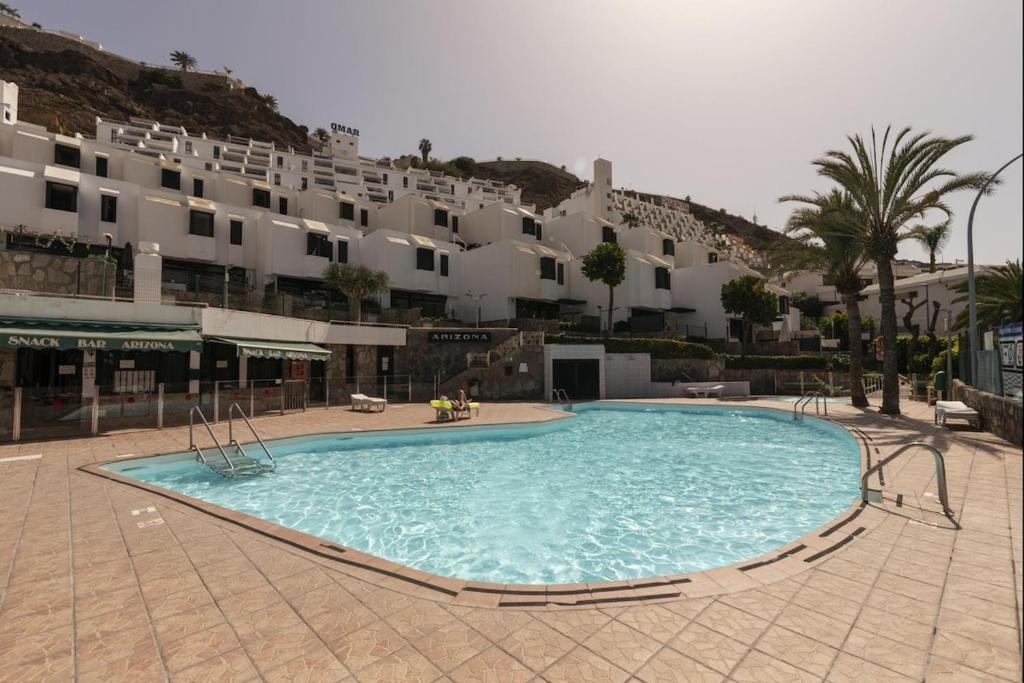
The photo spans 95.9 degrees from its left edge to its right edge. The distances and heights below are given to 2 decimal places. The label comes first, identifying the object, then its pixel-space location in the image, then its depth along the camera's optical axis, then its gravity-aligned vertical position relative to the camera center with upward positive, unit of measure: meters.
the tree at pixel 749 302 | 34.75 +4.04
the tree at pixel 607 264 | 34.94 +6.93
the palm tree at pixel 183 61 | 96.88 +62.86
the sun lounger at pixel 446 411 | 17.82 -2.14
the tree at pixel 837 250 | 19.80 +4.95
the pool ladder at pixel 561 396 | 26.28 -2.31
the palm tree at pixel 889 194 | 17.66 +6.31
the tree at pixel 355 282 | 27.44 +4.48
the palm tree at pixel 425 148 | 110.94 +50.10
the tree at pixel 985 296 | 16.47 +2.25
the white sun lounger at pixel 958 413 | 13.16 -1.72
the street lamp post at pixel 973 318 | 13.09 +1.07
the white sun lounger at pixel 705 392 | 26.91 -2.18
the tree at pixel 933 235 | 19.12 +5.65
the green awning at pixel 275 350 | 19.03 +0.34
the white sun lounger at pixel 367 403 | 20.52 -2.06
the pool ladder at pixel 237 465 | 10.82 -2.60
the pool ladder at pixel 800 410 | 18.47 -2.43
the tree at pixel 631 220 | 68.38 +20.35
